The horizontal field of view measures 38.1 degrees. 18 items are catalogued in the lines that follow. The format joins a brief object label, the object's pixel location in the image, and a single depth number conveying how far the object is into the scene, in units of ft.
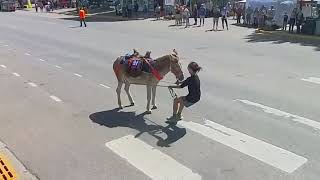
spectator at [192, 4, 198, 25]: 116.12
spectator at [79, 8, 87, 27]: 119.01
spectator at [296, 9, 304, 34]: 88.84
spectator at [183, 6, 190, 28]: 113.09
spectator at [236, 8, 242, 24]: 113.39
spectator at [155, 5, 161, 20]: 136.34
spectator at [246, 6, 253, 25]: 108.17
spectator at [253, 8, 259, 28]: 104.57
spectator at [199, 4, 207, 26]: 113.91
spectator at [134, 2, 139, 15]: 163.73
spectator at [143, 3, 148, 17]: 160.04
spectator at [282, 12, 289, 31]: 95.02
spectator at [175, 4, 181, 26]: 114.42
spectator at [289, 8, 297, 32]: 91.50
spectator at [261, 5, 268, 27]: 99.86
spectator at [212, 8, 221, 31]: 101.48
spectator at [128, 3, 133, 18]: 149.27
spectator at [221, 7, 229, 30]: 101.82
